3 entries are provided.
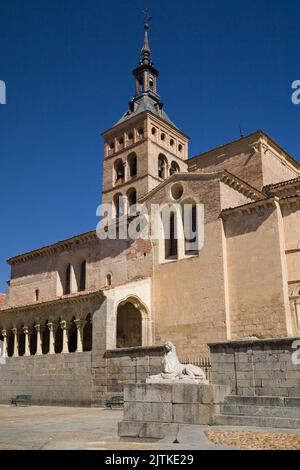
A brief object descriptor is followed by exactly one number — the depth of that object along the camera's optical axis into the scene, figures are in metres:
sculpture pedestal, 10.14
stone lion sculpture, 11.23
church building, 20.61
